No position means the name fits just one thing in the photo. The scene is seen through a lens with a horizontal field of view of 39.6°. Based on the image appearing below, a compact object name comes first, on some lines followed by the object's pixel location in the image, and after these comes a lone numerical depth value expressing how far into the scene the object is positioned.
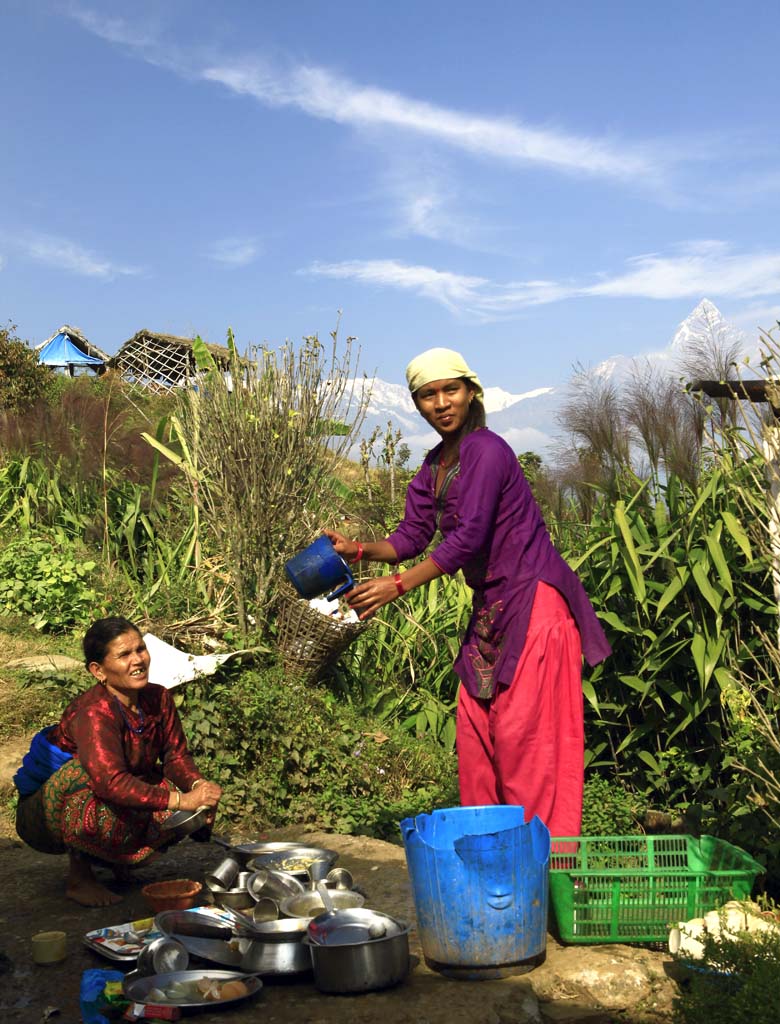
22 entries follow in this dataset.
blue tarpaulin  31.33
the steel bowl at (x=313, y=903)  3.39
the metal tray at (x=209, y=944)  3.12
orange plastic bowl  3.59
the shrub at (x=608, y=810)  5.12
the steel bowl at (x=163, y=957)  3.02
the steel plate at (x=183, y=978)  2.81
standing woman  3.43
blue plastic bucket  2.95
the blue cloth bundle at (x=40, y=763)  3.92
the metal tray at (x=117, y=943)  3.15
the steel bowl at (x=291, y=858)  3.77
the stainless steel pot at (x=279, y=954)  3.05
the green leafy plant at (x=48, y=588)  7.14
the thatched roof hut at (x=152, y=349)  27.62
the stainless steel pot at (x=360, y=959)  2.93
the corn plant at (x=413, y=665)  6.42
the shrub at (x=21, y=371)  15.83
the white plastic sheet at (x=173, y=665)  5.32
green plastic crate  3.26
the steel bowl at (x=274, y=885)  3.53
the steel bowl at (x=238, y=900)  3.54
